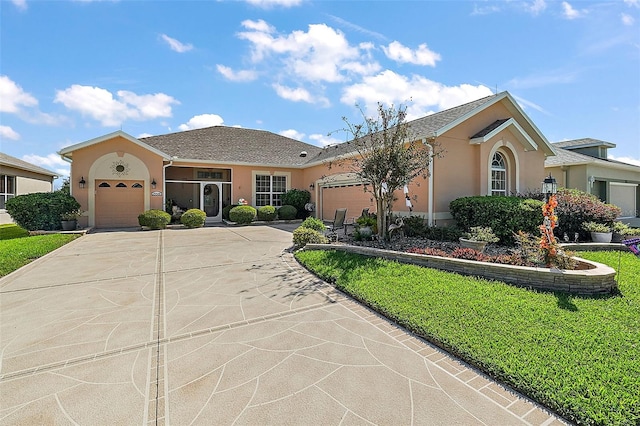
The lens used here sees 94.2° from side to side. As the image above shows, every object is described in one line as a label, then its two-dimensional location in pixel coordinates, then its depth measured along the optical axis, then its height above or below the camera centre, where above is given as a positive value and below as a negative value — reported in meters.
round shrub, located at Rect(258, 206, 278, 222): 17.61 -0.27
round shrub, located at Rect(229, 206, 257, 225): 16.56 -0.31
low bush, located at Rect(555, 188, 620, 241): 10.06 -0.25
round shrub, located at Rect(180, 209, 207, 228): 15.45 -0.53
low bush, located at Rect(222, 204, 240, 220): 18.12 -0.11
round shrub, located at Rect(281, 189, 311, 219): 18.77 +0.59
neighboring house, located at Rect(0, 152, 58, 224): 18.22 +2.14
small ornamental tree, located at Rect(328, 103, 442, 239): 8.95 +1.60
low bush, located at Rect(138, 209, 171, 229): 14.44 -0.49
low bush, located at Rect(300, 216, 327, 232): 10.24 -0.58
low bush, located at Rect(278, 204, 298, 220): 18.20 -0.22
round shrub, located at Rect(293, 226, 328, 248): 9.21 -0.91
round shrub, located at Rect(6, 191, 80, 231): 12.72 +0.01
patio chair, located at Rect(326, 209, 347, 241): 12.13 -0.53
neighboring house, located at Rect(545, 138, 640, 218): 16.31 +2.00
